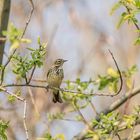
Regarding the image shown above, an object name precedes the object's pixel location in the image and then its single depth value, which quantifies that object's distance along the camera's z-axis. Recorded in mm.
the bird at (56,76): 12957
